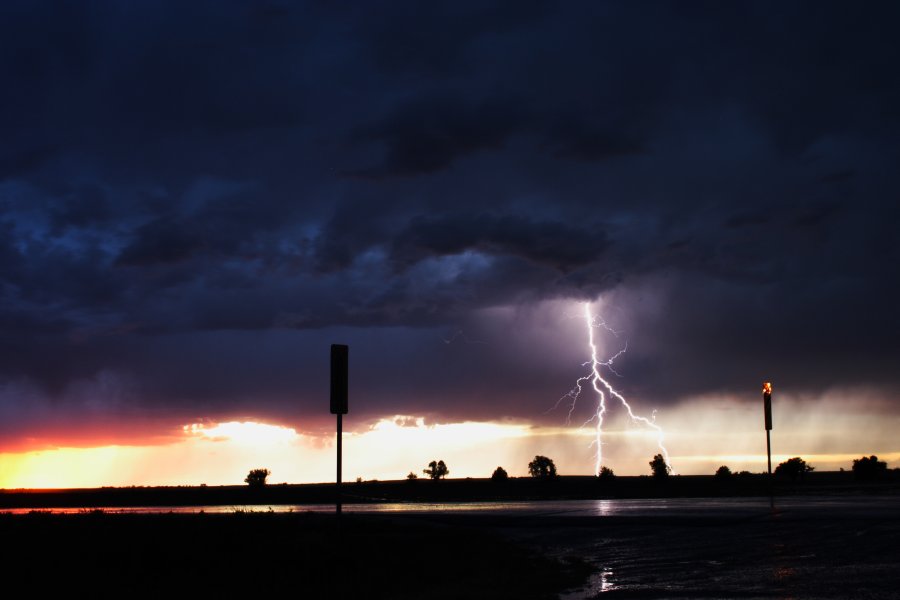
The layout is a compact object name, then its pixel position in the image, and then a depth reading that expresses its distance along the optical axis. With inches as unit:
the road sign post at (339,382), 799.7
